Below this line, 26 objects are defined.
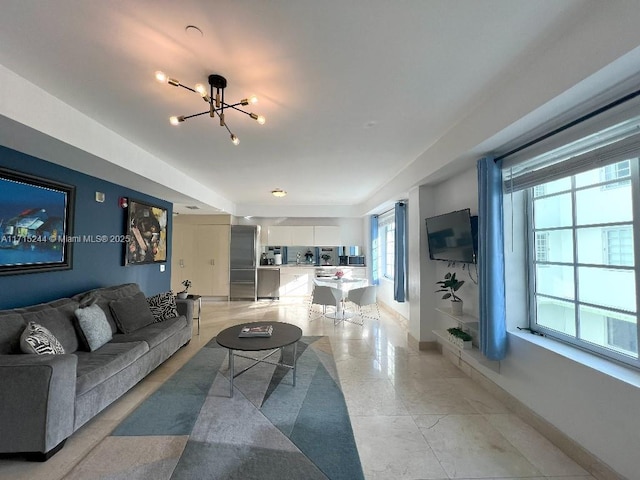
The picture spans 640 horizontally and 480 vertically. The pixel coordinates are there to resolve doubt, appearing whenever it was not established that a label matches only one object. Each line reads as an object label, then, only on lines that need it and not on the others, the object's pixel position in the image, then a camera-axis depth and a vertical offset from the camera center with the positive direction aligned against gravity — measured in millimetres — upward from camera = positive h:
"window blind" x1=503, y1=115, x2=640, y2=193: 1631 +667
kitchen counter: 7608 -401
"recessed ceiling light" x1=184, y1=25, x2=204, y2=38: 1554 +1217
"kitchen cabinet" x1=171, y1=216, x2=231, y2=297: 7250 -218
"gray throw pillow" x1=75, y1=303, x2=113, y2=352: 2650 -741
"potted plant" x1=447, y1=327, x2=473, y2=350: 2994 -921
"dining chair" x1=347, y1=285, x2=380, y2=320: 5176 -807
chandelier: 1951 +1183
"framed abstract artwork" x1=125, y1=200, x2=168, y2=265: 4180 +259
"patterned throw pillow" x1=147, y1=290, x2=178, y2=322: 3717 -750
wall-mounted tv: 2979 +180
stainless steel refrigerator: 7309 -393
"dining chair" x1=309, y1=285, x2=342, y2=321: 5191 -816
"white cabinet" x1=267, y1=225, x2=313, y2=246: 7875 +442
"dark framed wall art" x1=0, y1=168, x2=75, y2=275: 2504 +250
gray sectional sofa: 1808 -933
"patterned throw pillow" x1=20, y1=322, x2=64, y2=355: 2061 -689
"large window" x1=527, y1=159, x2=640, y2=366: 1799 -40
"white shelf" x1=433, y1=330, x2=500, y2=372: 2670 -1043
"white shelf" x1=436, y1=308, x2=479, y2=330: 2973 -721
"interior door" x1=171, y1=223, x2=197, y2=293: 7250 -173
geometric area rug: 1779 -1363
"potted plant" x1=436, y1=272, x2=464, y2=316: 3246 -415
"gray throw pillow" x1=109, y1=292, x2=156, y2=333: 3193 -737
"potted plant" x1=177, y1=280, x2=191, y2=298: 4672 -731
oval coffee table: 2680 -899
